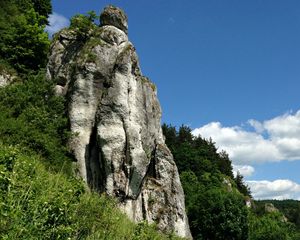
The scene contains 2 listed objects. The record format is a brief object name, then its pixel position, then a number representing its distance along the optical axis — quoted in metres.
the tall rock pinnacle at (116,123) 18.01
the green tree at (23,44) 21.50
